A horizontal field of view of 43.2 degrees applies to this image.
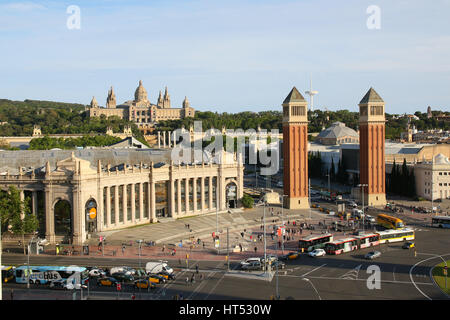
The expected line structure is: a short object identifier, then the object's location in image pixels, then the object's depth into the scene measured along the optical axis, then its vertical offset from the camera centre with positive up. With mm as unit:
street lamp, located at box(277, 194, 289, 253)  68000 -13614
